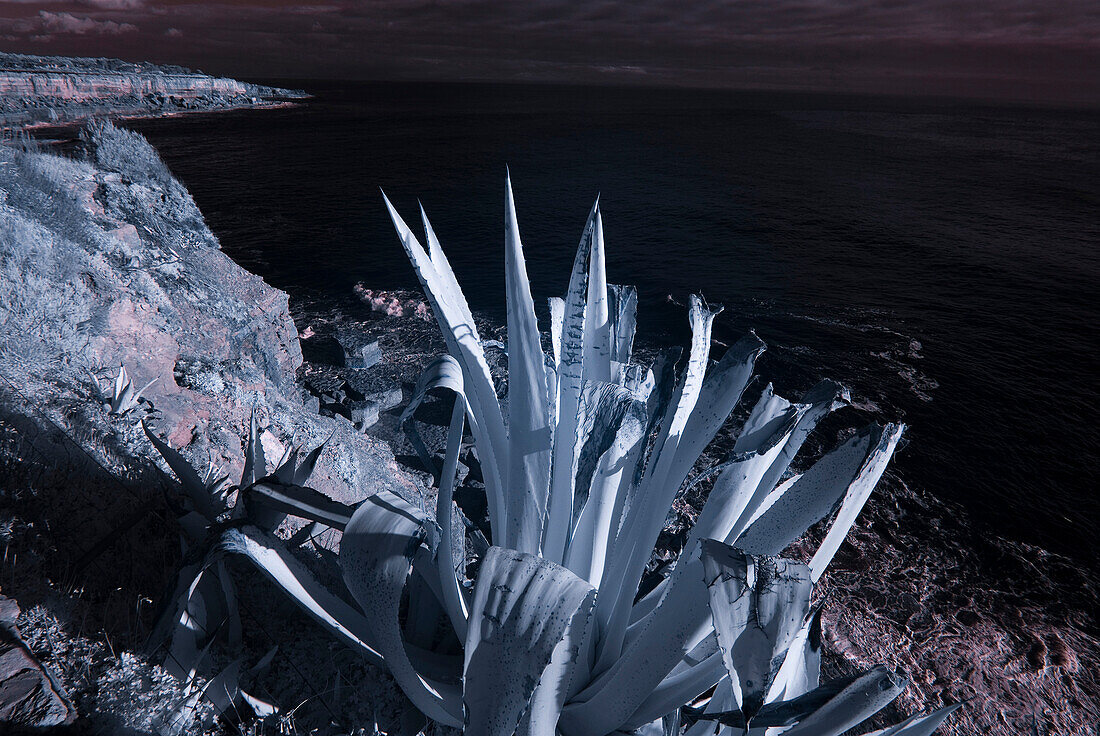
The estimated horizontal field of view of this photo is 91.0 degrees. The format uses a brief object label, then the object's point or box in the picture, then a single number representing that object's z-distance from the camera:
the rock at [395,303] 14.51
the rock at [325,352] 10.97
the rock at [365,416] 8.32
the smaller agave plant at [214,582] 1.12
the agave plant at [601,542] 0.98
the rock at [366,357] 10.82
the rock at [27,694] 1.04
